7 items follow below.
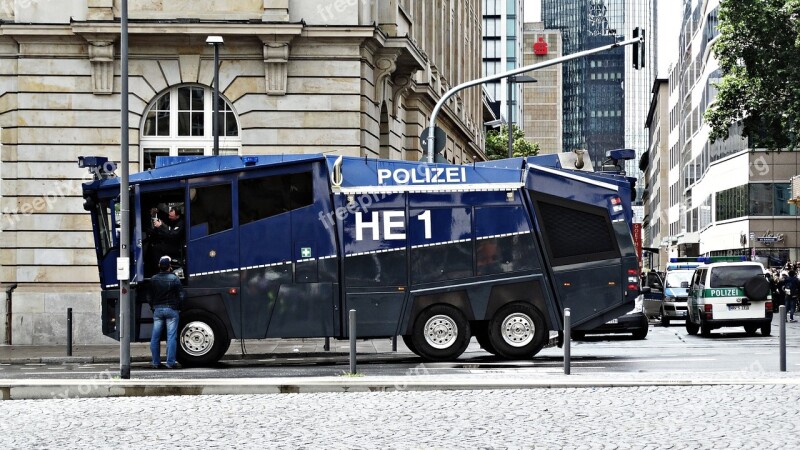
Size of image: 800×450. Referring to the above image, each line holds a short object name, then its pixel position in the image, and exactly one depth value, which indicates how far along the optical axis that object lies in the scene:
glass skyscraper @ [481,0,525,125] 138.75
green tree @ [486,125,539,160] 103.87
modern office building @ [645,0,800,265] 71.81
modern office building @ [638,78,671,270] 148.12
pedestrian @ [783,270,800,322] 44.97
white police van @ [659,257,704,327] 41.59
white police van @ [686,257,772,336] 31.23
